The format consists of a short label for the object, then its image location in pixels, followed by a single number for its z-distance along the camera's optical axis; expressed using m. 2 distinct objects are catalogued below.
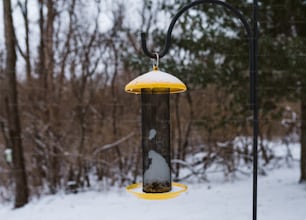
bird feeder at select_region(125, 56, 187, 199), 1.92
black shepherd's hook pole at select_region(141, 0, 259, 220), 1.83
